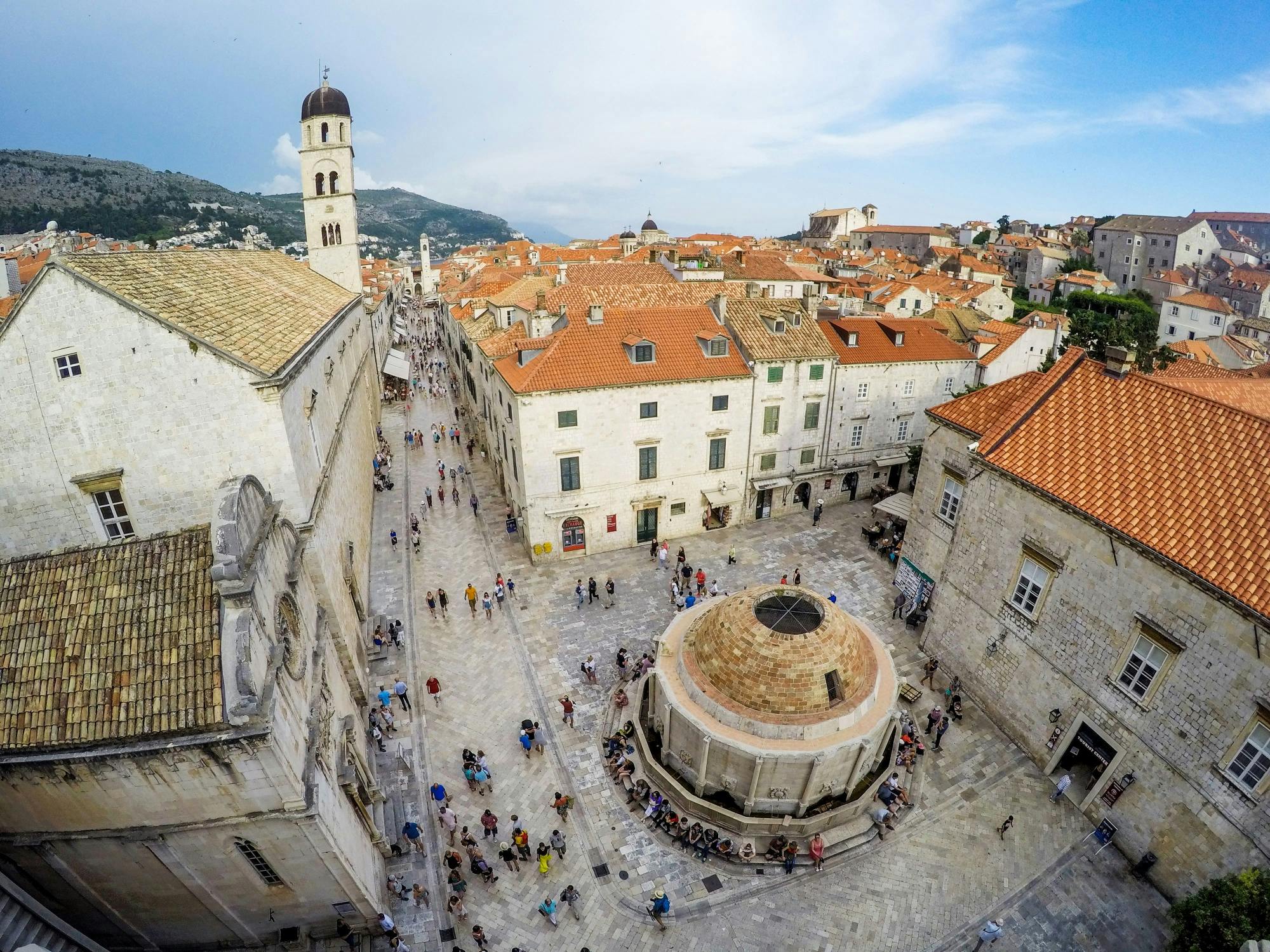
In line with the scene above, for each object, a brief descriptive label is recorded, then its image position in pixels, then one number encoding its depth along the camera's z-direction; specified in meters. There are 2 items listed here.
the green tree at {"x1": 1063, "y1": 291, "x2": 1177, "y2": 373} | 36.49
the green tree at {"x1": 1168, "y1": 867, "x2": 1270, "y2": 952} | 11.16
